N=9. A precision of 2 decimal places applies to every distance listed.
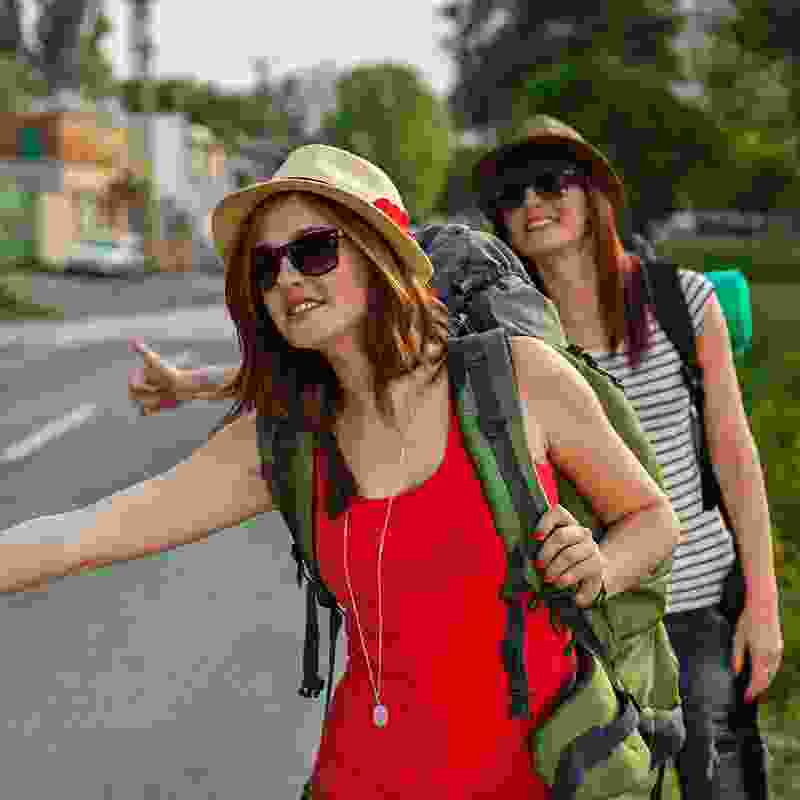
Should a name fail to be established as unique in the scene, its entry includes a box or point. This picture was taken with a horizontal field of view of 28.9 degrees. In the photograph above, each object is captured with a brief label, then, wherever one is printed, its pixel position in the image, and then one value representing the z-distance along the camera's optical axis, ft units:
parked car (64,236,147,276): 180.14
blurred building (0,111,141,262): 193.16
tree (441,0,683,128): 188.75
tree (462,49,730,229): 111.24
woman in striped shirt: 10.51
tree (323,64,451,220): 329.31
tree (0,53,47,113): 216.95
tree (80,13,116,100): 370.12
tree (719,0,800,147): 87.04
